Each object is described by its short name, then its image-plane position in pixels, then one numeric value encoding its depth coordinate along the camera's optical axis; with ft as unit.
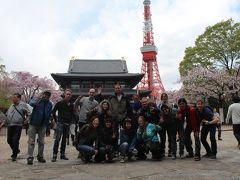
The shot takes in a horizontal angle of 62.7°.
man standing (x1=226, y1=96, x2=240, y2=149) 18.47
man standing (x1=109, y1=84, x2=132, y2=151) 15.62
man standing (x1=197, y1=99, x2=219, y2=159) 15.29
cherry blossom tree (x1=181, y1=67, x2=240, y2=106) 63.21
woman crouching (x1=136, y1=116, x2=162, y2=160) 14.55
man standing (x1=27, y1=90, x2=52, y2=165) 14.74
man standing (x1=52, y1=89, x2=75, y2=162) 15.67
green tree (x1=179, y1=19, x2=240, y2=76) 65.50
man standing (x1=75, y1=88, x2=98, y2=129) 16.50
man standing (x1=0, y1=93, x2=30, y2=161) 15.28
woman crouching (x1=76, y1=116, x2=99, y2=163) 14.26
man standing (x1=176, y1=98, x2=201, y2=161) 15.16
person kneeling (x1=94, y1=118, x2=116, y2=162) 14.31
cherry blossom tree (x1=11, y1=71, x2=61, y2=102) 93.19
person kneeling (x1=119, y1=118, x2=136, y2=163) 14.42
